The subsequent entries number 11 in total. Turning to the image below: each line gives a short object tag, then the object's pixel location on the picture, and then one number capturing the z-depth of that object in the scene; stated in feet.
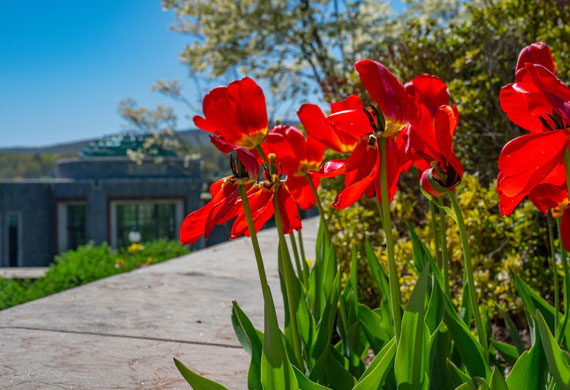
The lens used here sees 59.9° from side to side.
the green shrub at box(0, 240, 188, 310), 20.03
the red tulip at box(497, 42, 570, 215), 2.13
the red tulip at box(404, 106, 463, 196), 2.54
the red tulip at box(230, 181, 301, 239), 3.03
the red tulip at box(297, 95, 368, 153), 3.30
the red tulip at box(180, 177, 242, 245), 2.64
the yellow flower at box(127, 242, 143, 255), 30.28
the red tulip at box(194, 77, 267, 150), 2.89
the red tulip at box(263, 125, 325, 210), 3.78
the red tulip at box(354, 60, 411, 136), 2.52
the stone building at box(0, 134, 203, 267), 66.33
